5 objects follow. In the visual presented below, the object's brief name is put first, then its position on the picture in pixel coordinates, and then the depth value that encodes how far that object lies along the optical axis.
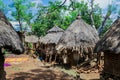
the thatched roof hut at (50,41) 8.66
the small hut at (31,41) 12.86
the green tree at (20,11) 14.72
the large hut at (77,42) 6.41
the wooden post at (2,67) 2.94
